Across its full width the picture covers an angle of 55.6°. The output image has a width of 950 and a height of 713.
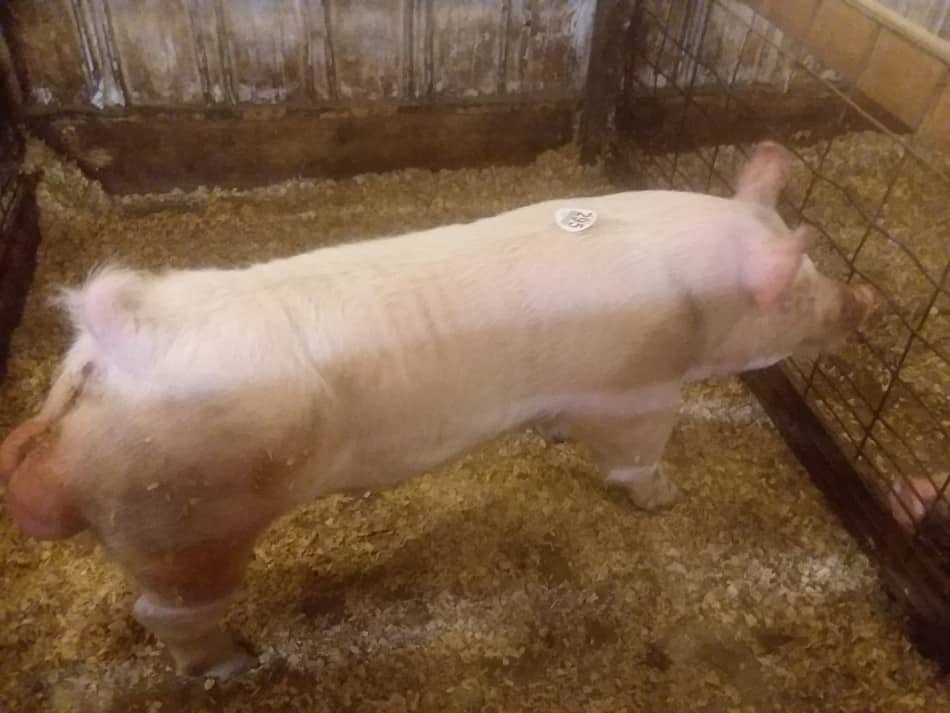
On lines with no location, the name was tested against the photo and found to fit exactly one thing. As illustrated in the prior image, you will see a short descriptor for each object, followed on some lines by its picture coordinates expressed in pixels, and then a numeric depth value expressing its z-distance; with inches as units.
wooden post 97.5
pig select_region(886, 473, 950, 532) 64.4
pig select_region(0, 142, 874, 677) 44.1
